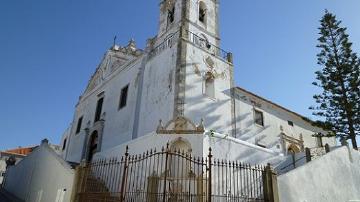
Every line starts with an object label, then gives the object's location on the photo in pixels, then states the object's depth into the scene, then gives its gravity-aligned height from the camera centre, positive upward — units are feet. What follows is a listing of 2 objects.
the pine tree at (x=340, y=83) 51.42 +23.86
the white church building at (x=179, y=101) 45.29 +20.25
